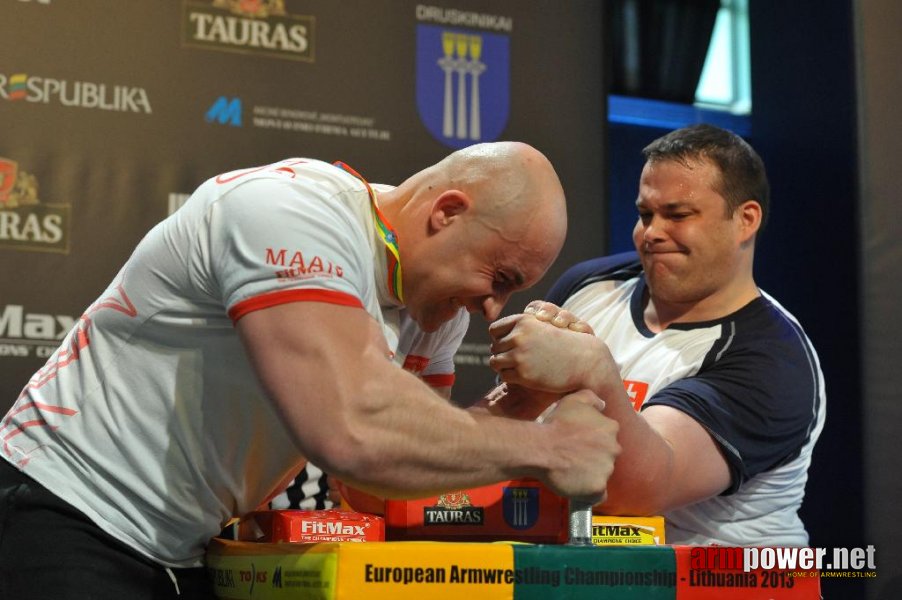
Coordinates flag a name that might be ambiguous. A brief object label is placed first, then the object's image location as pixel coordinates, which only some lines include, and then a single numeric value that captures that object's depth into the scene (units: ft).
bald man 9.19
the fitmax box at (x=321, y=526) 9.71
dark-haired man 11.37
